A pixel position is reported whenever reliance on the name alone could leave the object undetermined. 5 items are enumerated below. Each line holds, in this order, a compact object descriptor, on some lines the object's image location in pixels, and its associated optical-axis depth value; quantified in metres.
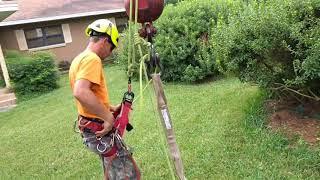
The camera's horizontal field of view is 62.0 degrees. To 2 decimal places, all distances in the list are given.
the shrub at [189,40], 6.63
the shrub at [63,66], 12.70
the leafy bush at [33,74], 9.53
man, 2.16
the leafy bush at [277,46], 2.96
